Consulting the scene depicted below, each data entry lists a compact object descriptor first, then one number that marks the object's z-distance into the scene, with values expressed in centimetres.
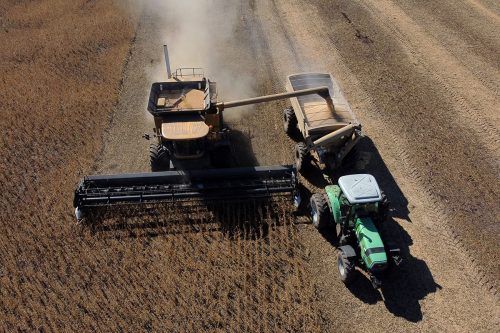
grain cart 1277
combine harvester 1242
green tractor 1019
